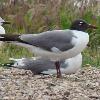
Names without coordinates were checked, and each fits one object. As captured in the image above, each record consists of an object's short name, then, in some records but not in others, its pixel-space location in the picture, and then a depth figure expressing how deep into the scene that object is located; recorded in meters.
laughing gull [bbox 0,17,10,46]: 21.79
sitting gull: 15.50
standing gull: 14.38
